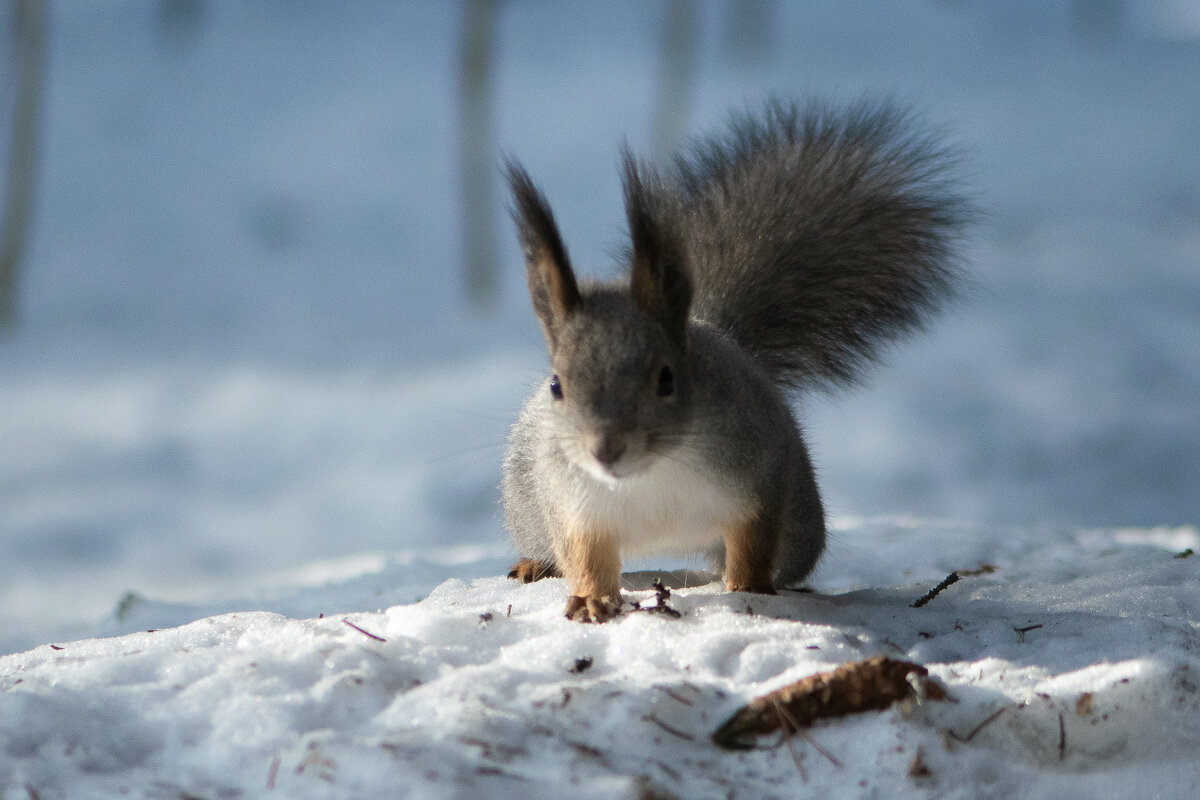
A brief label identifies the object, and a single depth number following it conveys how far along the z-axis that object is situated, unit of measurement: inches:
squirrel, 141.1
